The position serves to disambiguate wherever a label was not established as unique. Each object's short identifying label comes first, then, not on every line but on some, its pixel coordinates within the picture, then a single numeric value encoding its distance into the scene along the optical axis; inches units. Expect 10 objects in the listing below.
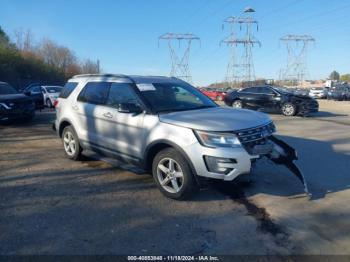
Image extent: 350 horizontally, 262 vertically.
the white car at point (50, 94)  865.7
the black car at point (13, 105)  509.7
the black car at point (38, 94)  794.8
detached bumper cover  211.4
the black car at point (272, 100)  699.4
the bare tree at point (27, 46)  2802.7
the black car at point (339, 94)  1556.3
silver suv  189.0
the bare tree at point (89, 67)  3608.8
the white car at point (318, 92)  1736.6
